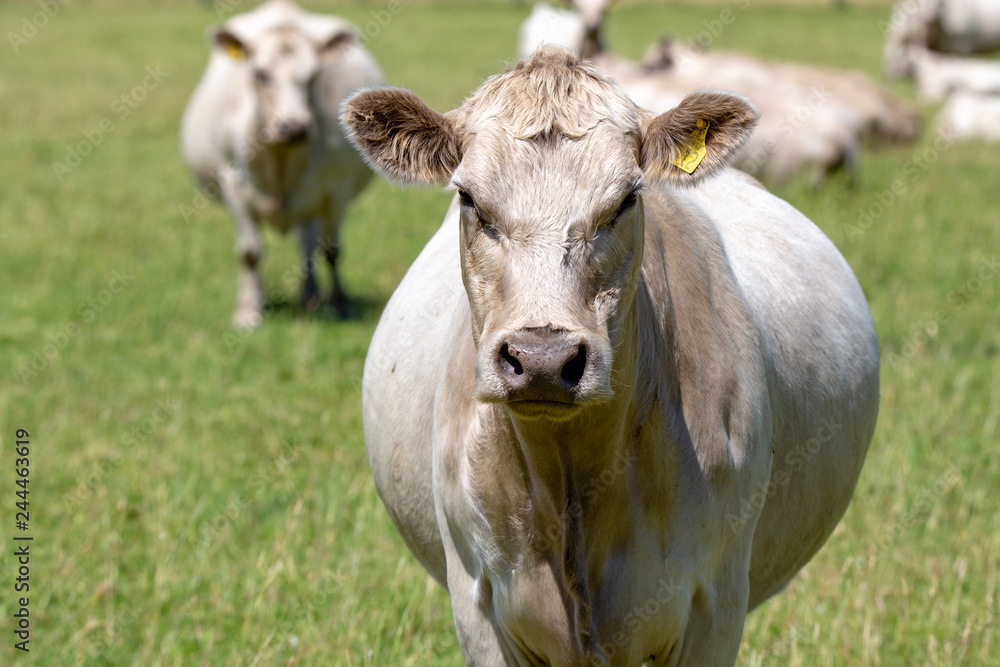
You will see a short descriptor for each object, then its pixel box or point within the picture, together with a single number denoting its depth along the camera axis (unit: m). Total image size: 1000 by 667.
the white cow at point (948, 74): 17.96
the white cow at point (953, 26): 22.92
